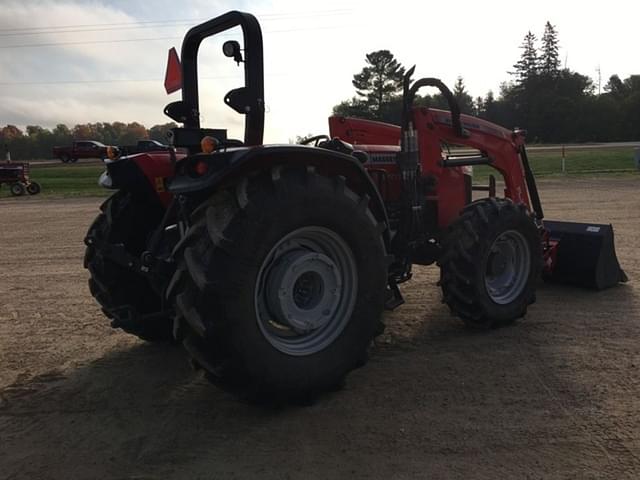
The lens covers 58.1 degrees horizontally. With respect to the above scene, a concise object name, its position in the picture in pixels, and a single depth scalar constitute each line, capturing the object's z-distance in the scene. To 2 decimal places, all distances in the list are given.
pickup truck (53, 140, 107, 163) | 42.22
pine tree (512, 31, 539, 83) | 96.38
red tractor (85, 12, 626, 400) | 3.02
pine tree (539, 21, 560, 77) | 97.00
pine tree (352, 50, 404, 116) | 59.97
